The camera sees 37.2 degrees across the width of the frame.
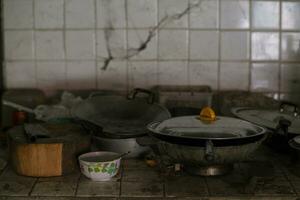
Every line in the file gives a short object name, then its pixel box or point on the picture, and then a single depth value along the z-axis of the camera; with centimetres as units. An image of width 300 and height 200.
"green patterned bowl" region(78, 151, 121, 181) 109
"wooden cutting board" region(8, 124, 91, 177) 111
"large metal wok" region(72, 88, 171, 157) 125
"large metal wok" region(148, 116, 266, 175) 102
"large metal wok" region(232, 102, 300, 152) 121
